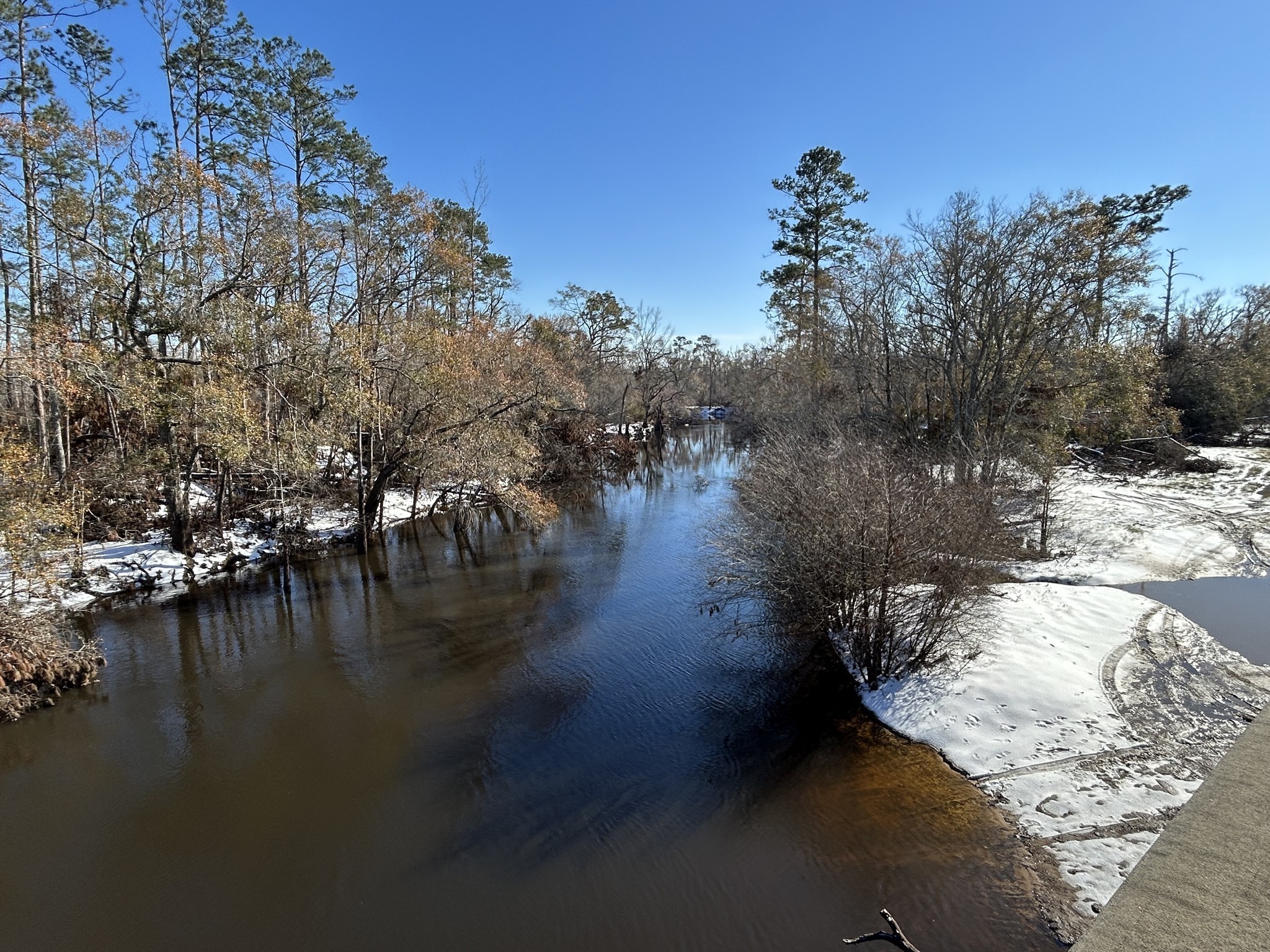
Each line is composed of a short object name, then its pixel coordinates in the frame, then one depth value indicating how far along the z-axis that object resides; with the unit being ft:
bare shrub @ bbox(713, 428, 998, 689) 26.55
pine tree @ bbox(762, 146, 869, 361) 96.22
